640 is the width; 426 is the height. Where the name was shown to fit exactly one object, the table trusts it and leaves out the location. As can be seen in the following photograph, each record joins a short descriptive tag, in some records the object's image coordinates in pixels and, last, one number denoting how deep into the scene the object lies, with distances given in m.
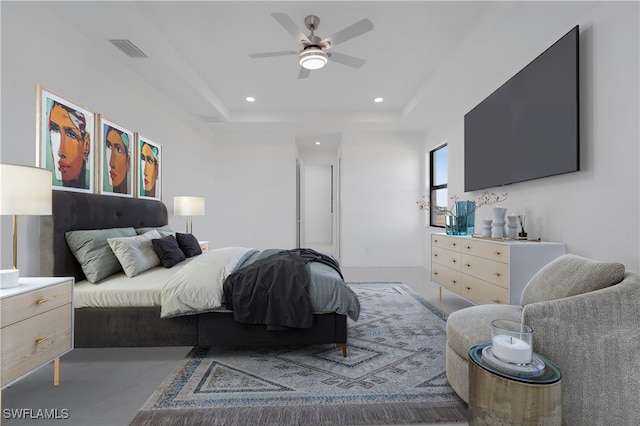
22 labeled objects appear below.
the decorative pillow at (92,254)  2.23
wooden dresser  2.38
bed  2.07
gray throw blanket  2.04
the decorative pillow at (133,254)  2.36
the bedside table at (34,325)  1.38
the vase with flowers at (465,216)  3.45
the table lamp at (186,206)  3.96
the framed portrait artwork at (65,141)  2.20
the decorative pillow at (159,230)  3.07
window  5.17
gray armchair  1.32
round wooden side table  1.15
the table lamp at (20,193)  1.52
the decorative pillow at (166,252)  2.73
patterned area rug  1.54
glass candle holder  1.23
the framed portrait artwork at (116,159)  2.83
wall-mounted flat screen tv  2.26
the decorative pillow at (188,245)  3.28
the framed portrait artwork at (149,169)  3.47
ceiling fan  2.31
